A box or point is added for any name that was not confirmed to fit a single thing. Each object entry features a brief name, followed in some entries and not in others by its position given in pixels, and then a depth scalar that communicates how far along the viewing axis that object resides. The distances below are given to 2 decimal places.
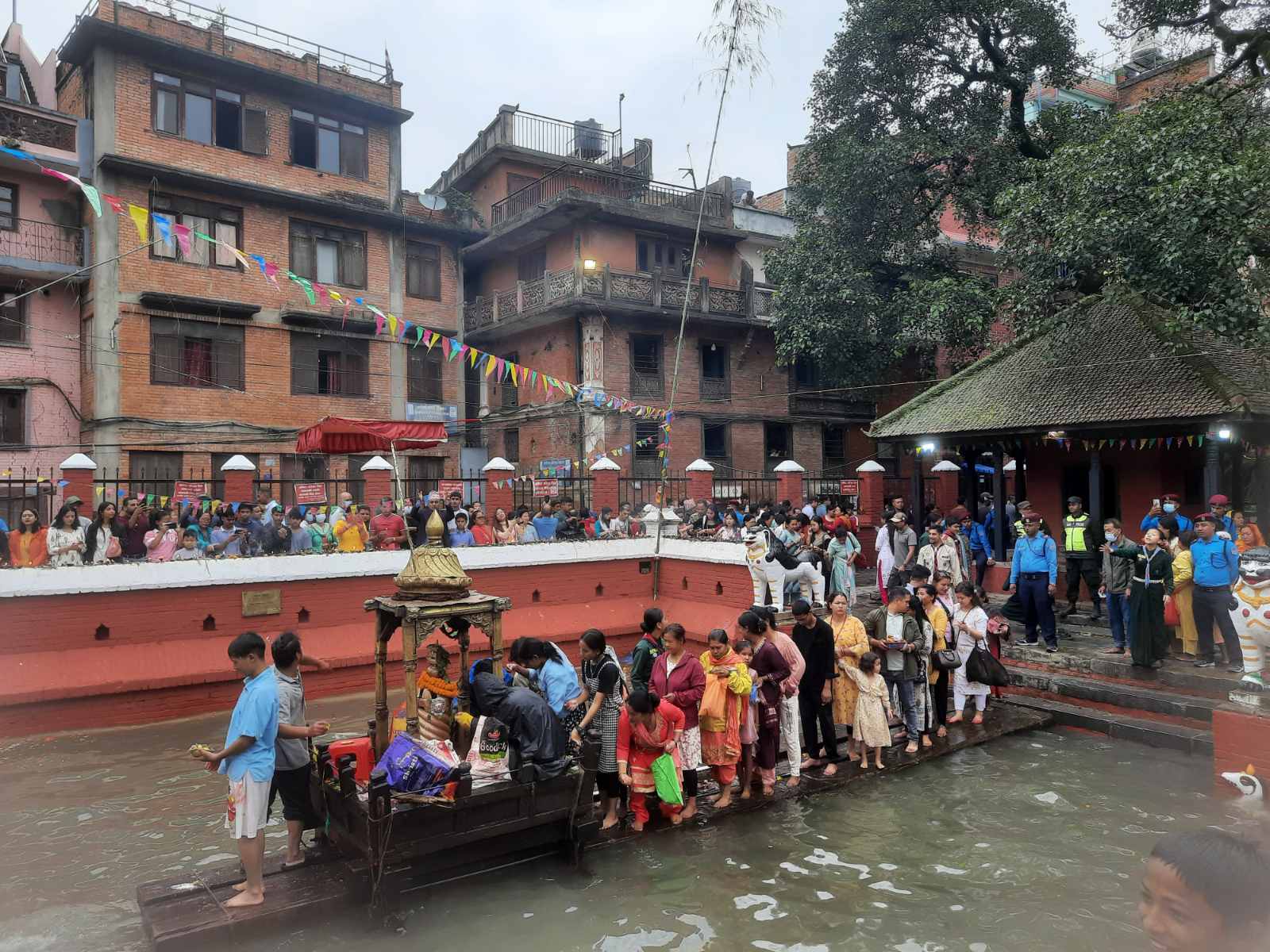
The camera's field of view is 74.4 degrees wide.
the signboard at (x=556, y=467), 25.05
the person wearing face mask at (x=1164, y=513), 12.86
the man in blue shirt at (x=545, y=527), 15.76
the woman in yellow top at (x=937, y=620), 9.42
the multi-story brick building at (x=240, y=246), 20.39
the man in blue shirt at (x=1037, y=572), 11.71
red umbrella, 13.76
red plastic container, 6.41
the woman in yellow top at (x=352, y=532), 13.64
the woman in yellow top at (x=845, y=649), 8.65
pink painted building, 20.16
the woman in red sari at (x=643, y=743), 6.86
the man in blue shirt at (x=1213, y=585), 10.16
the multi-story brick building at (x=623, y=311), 24.98
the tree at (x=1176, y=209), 11.72
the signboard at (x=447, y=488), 15.67
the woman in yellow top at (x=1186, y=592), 10.79
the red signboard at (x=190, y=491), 13.99
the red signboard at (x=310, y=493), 15.11
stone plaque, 11.54
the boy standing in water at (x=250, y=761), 5.43
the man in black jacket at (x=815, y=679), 8.51
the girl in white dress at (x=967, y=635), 9.66
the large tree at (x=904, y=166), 21.02
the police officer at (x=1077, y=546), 12.99
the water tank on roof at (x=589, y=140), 29.23
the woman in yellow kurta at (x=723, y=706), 7.48
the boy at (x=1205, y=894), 1.99
